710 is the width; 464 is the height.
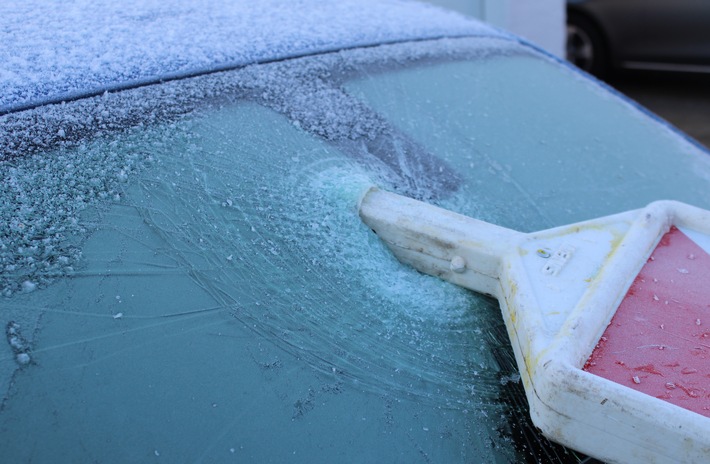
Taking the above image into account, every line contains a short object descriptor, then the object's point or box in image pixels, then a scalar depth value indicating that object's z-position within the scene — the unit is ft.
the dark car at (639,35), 7.16
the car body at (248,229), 1.61
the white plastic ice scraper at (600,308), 1.56
